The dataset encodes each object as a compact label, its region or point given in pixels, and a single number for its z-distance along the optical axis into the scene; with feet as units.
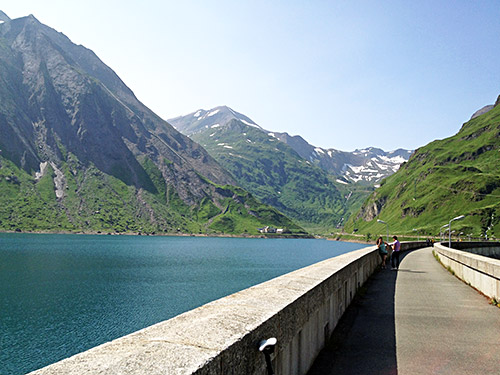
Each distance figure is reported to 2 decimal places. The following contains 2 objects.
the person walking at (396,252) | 101.91
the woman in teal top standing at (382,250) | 103.22
